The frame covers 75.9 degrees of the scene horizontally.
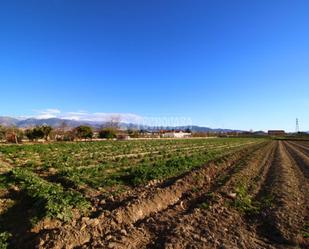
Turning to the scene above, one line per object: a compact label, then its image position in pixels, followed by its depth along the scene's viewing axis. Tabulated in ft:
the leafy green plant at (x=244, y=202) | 22.99
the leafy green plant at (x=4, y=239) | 14.55
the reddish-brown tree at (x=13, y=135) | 115.31
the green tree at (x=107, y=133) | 180.19
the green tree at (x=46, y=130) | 131.03
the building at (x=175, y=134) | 327.76
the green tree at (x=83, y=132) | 159.73
